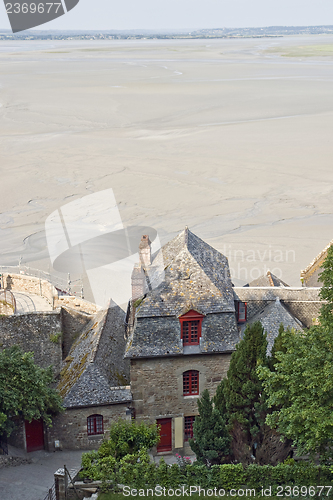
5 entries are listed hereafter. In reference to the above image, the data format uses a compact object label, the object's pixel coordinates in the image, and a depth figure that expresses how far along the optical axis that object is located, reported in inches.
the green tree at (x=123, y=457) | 713.6
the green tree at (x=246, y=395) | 814.5
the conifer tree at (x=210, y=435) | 824.3
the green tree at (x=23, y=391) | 872.9
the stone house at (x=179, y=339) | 960.3
